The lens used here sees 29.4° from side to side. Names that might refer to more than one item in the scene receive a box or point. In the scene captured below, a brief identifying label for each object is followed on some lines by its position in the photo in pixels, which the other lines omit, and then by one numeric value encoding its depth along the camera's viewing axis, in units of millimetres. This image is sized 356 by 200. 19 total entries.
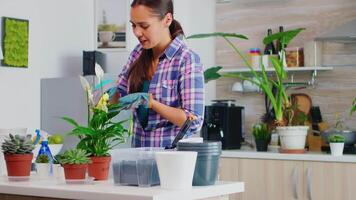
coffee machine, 5164
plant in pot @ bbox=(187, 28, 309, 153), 4824
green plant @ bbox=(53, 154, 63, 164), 2472
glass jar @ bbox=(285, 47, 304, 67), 5184
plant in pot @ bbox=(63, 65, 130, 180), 2461
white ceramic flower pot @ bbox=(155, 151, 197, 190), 2170
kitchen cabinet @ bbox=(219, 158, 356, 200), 4555
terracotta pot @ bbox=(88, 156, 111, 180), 2449
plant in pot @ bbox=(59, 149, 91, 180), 2381
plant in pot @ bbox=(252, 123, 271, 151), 5059
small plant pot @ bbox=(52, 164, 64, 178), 2545
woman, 2801
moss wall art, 5262
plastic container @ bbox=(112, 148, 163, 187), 2248
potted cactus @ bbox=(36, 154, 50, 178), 2632
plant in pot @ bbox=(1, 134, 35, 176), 2553
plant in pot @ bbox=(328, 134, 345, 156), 4605
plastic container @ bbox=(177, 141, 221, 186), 2287
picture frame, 5691
